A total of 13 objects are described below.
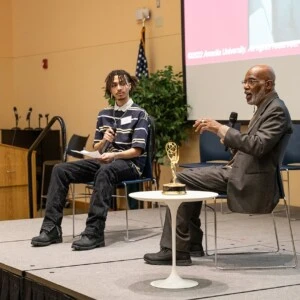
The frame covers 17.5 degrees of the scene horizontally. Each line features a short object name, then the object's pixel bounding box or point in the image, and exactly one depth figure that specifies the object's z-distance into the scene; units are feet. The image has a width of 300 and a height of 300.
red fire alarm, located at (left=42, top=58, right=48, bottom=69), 44.33
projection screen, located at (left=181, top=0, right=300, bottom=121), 27.91
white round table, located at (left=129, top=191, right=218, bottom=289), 14.66
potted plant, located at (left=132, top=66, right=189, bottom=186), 31.74
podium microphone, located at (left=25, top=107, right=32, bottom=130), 45.05
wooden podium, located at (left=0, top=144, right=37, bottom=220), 33.17
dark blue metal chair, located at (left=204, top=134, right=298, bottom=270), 16.71
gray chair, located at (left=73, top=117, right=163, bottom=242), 21.30
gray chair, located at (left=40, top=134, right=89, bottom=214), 32.99
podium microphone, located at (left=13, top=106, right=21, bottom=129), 46.09
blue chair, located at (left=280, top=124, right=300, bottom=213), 26.28
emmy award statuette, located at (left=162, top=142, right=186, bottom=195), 15.01
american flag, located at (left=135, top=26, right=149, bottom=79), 34.52
